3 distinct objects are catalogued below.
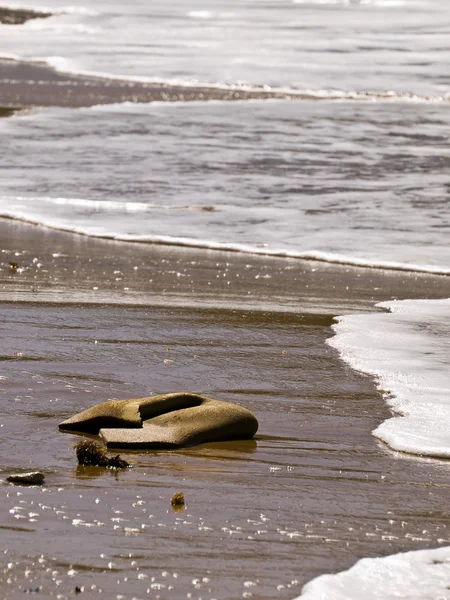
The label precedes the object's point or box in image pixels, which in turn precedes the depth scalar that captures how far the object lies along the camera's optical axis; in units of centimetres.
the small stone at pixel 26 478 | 772
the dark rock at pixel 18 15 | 7237
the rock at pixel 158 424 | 881
